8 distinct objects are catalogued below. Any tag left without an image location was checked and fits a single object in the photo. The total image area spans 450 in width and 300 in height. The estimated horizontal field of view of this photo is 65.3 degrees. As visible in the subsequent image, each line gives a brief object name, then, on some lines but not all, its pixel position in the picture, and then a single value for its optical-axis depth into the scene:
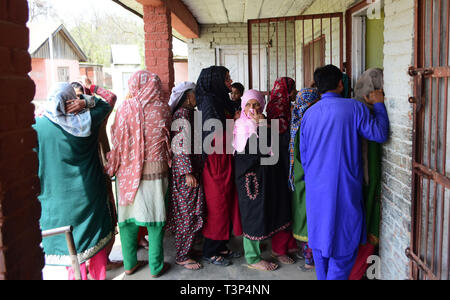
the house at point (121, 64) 28.23
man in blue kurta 2.48
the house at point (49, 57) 22.38
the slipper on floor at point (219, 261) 3.36
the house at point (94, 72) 28.56
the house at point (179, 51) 10.82
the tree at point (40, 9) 22.28
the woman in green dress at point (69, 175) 2.70
